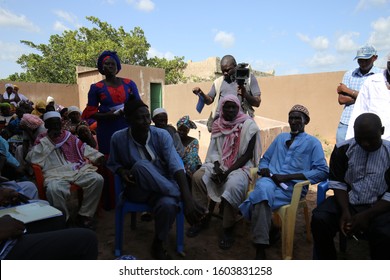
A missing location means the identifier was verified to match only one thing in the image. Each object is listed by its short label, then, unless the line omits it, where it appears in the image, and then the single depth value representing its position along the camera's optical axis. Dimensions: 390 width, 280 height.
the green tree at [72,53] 18.72
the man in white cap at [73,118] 4.96
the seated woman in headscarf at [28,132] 4.07
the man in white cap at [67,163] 3.42
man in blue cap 3.62
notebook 2.03
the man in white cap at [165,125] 3.90
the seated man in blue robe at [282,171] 2.76
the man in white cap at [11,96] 8.99
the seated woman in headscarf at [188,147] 3.88
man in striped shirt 2.23
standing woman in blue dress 3.65
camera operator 3.87
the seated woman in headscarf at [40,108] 6.18
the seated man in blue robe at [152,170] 2.65
